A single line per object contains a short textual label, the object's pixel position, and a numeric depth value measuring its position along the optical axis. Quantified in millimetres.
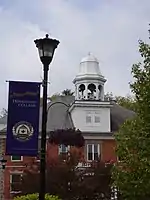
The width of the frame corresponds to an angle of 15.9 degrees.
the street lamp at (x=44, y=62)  12797
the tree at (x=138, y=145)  19922
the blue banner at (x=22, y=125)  12602
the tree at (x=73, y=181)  38500
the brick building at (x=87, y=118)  52969
